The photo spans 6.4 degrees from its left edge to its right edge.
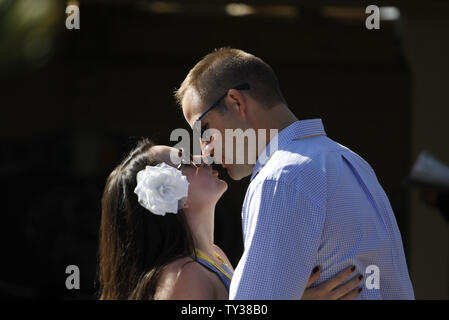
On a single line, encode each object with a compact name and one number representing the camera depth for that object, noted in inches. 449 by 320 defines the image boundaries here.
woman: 264.7
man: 255.2
